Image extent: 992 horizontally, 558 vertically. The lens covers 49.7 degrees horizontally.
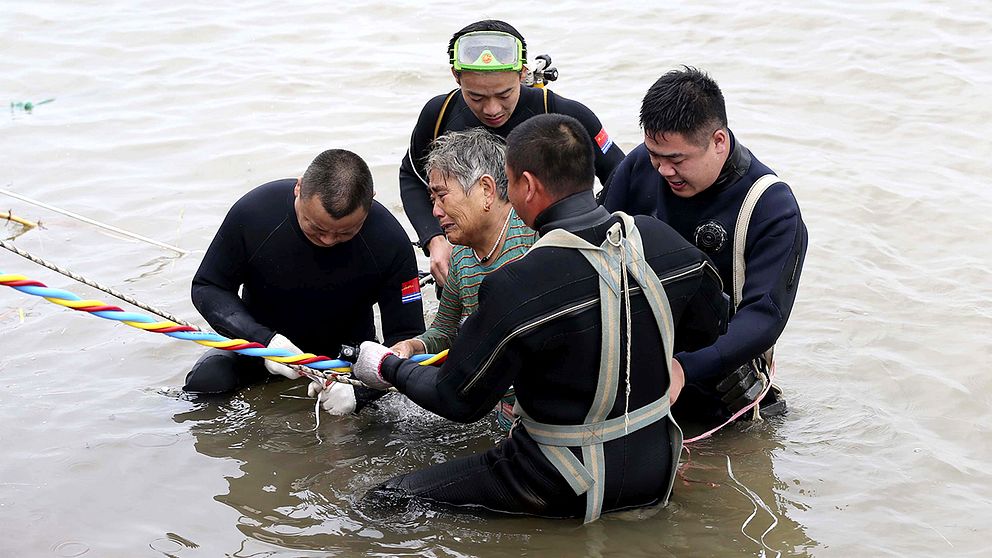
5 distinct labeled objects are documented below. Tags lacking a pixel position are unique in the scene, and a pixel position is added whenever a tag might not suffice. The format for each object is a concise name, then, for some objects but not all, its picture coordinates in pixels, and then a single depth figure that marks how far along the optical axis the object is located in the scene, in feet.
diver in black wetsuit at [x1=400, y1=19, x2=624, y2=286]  15.65
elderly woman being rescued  12.77
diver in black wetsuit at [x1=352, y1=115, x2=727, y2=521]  10.46
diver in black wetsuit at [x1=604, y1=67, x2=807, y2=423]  12.59
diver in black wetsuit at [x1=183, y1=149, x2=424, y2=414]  14.76
